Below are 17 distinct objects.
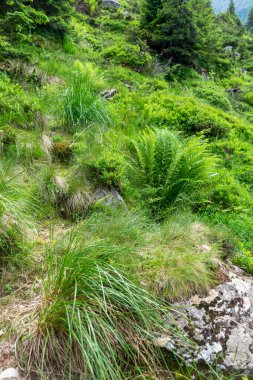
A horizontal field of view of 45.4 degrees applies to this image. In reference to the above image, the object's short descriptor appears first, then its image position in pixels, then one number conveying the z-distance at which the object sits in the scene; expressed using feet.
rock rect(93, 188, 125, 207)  12.44
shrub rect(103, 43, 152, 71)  29.78
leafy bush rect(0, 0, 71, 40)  15.65
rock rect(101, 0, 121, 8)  41.70
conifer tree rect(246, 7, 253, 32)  98.60
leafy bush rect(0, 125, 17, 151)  13.14
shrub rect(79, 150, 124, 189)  12.82
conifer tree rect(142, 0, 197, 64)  30.45
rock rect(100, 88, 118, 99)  22.16
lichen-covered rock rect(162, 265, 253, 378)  7.67
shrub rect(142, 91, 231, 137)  20.80
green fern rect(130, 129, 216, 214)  13.67
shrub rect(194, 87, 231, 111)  29.35
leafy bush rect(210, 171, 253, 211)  15.29
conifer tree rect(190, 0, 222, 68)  34.55
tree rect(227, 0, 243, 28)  67.40
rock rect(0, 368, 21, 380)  6.02
